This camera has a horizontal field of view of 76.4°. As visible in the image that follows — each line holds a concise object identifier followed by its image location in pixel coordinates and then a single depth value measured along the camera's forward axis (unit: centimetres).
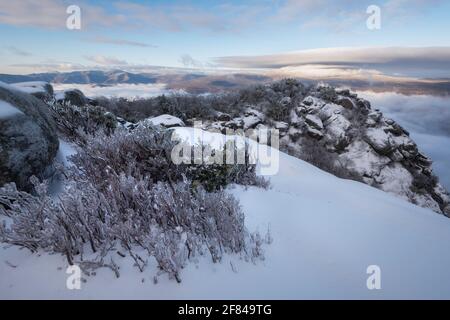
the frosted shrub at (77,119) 630
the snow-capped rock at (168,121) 1062
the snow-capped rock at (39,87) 859
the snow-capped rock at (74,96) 1137
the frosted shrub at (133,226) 226
